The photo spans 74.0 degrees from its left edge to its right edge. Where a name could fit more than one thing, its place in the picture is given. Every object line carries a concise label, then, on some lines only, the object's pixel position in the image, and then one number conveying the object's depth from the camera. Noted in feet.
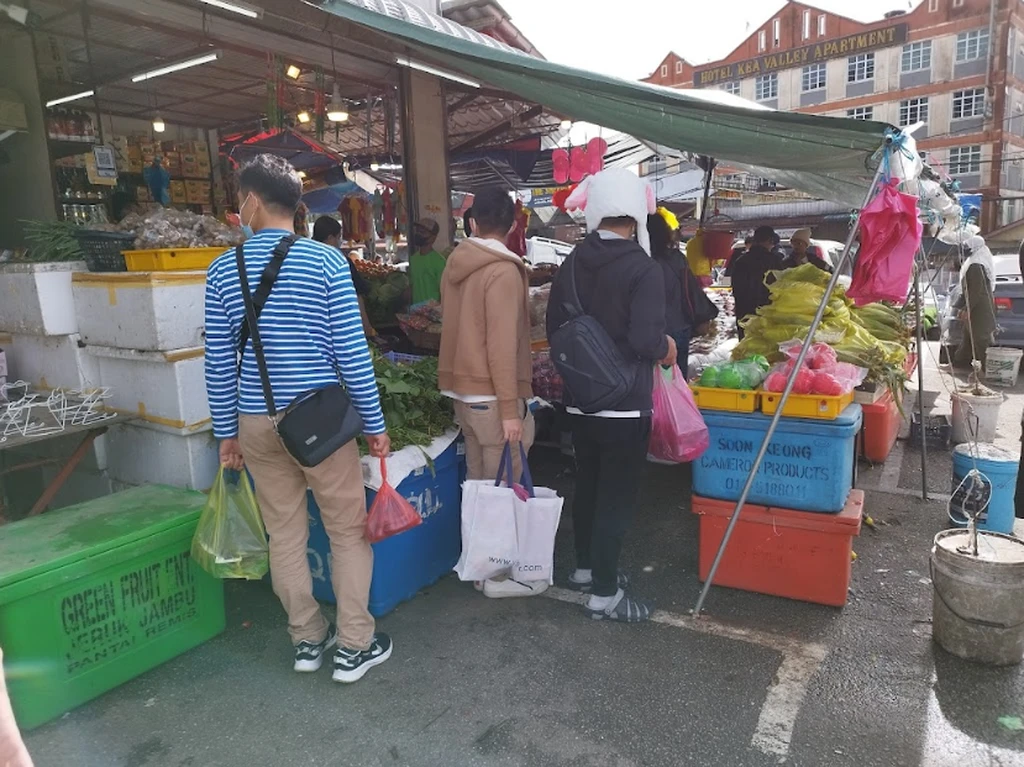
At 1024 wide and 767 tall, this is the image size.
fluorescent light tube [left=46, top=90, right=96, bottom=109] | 22.09
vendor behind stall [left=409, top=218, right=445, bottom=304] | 22.86
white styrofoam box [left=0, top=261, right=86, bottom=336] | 12.39
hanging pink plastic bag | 9.98
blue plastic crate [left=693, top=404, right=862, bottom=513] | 10.93
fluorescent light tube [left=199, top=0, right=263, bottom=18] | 15.39
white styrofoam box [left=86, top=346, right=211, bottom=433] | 11.51
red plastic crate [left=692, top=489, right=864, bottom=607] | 11.00
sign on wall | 121.08
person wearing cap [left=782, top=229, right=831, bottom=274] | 27.58
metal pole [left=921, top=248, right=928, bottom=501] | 15.56
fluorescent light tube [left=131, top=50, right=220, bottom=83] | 23.28
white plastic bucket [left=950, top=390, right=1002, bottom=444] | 18.78
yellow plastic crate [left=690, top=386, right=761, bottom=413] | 11.54
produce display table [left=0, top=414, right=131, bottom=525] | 10.30
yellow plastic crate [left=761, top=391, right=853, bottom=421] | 10.84
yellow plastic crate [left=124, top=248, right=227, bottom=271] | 11.51
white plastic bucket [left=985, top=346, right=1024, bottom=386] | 27.40
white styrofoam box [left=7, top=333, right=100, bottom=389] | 12.76
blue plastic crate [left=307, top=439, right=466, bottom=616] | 11.16
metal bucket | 9.20
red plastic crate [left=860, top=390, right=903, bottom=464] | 18.65
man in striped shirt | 8.54
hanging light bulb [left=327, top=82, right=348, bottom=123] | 21.42
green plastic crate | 8.43
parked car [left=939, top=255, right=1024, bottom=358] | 31.60
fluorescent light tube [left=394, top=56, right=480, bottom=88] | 20.94
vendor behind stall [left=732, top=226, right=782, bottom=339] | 24.31
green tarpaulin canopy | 10.00
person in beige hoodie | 10.68
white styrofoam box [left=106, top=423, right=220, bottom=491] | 11.86
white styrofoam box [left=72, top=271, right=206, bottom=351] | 11.32
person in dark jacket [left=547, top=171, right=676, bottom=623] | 9.99
